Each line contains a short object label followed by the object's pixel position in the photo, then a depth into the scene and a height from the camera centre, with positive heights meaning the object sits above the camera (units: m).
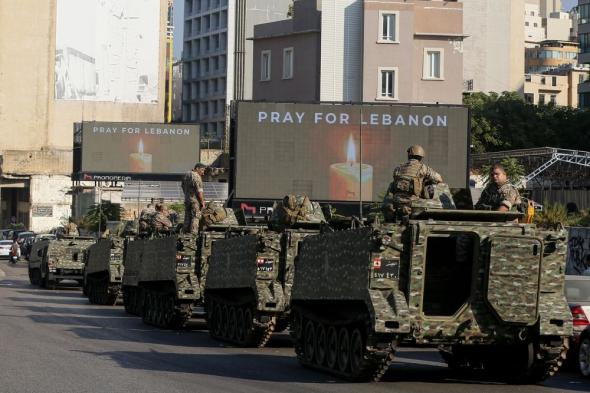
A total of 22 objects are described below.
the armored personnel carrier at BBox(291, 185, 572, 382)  15.16 -0.79
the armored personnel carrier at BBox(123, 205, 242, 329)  24.47 -1.24
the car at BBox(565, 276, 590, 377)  17.38 -1.26
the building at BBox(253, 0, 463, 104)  72.19 +8.54
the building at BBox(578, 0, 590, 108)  110.46 +15.21
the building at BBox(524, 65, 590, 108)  124.44 +12.16
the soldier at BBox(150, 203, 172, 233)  28.39 -0.22
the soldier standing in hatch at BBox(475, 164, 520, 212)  16.70 +0.29
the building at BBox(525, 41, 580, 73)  153.38 +18.08
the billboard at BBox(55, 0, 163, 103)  106.38 +12.28
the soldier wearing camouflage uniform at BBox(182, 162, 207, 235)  24.86 +0.24
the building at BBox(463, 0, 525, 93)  100.38 +12.62
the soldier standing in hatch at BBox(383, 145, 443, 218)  16.27 +0.43
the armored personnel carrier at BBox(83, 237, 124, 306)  33.59 -1.53
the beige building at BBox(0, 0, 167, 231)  105.19 +10.31
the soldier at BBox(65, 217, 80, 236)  44.28 -0.67
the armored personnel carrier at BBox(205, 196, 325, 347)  20.48 -0.92
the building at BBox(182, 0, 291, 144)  137.88 +15.28
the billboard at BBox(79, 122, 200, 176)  77.50 +3.43
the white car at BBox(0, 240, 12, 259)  78.82 -2.41
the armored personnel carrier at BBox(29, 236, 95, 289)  41.34 -1.48
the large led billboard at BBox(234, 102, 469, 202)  48.59 +2.44
